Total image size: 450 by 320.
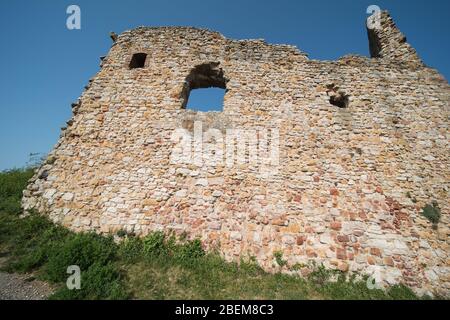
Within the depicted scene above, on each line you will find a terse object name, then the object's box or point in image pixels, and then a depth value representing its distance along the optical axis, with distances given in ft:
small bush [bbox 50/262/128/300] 11.14
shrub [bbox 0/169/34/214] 17.67
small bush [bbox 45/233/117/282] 12.69
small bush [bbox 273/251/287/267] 15.72
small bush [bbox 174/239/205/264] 15.36
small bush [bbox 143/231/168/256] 15.67
